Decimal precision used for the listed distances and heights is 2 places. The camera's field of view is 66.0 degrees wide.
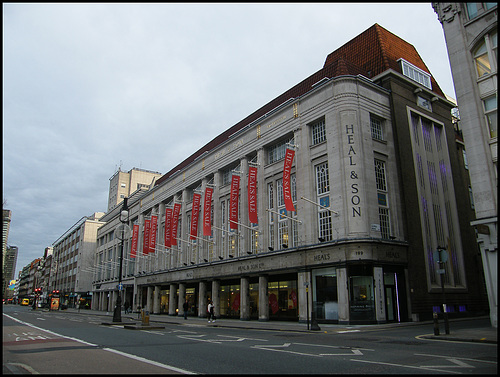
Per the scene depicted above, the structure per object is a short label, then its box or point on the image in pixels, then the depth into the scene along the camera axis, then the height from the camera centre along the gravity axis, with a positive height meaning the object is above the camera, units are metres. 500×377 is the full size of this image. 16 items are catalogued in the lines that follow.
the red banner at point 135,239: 56.76 +7.88
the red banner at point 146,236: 52.21 +7.60
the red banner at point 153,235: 51.38 +7.46
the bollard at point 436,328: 16.93 -1.62
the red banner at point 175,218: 47.10 +8.82
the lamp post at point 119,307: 29.42 -1.08
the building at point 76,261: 93.19 +8.34
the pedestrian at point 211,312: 30.64 -1.54
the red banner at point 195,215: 42.22 +8.21
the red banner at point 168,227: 46.70 +7.79
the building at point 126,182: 102.75 +29.31
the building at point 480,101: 19.75 +10.19
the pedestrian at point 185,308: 36.61 -1.45
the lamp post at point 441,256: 18.48 +1.60
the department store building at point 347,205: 27.14 +6.97
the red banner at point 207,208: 39.38 +8.53
